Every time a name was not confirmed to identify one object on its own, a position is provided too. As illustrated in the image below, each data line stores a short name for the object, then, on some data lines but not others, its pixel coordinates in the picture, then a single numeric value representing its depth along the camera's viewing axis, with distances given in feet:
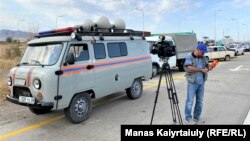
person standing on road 13.89
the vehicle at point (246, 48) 120.38
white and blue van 14.07
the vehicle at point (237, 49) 90.81
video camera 14.09
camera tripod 14.06
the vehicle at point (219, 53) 64.53
